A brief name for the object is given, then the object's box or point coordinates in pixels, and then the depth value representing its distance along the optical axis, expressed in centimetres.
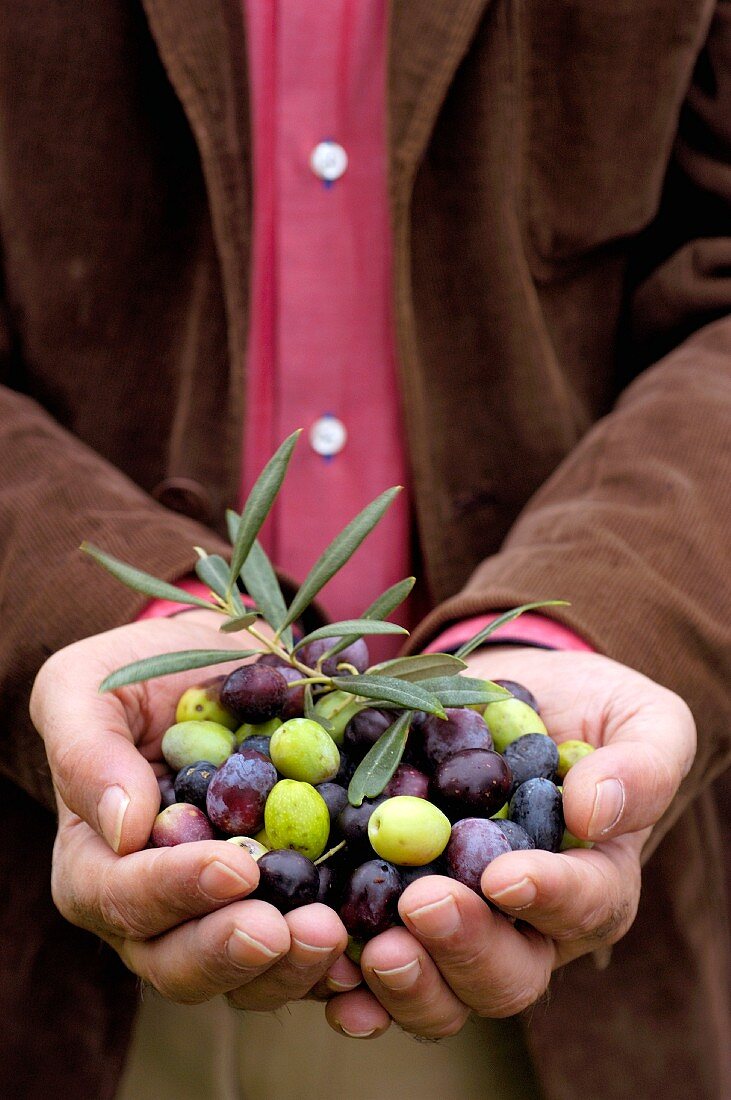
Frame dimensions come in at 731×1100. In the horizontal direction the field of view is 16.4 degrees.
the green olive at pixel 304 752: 55
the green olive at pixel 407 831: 54
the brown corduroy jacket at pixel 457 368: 64
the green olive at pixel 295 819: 54
